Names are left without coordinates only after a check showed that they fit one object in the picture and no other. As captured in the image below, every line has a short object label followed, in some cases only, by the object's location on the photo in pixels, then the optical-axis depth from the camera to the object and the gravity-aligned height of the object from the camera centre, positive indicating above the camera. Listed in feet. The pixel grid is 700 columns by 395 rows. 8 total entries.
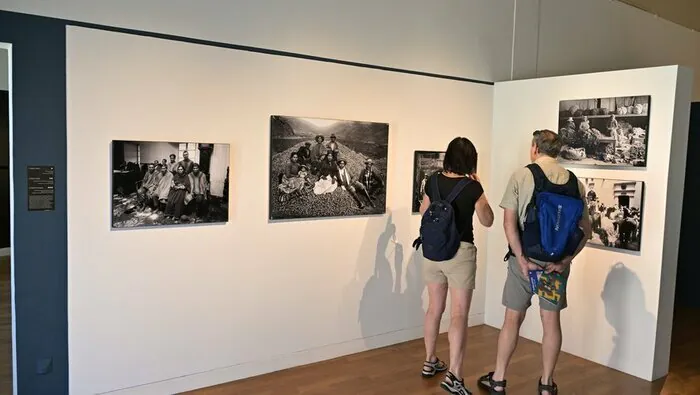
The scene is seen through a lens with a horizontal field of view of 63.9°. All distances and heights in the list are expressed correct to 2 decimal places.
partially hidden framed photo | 15.31 -0.04
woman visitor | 11.44 -1.85
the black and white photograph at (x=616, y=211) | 13.29 -0.86
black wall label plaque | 10.16 -0.64
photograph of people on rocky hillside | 12.85 -0.07
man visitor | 11.40 -1.94
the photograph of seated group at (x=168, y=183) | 10.93 -0.51
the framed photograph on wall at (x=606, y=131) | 13.23 +1.11
